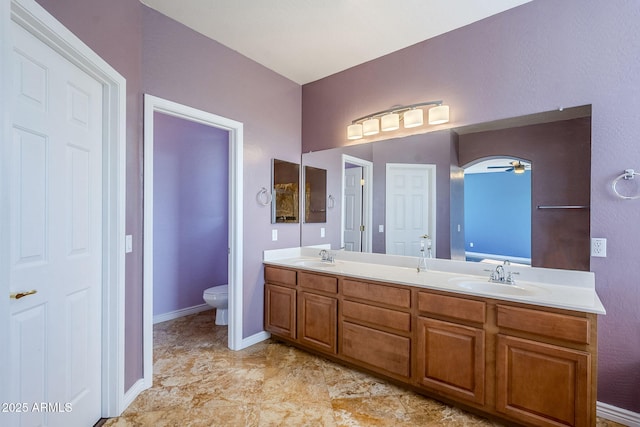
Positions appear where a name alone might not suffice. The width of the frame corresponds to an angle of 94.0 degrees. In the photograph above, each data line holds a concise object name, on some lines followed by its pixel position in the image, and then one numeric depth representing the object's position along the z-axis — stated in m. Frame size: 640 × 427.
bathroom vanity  1.51
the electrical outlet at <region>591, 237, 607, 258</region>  1.79
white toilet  3.21
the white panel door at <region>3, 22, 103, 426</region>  1.27
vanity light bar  2.38
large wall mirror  1.90
